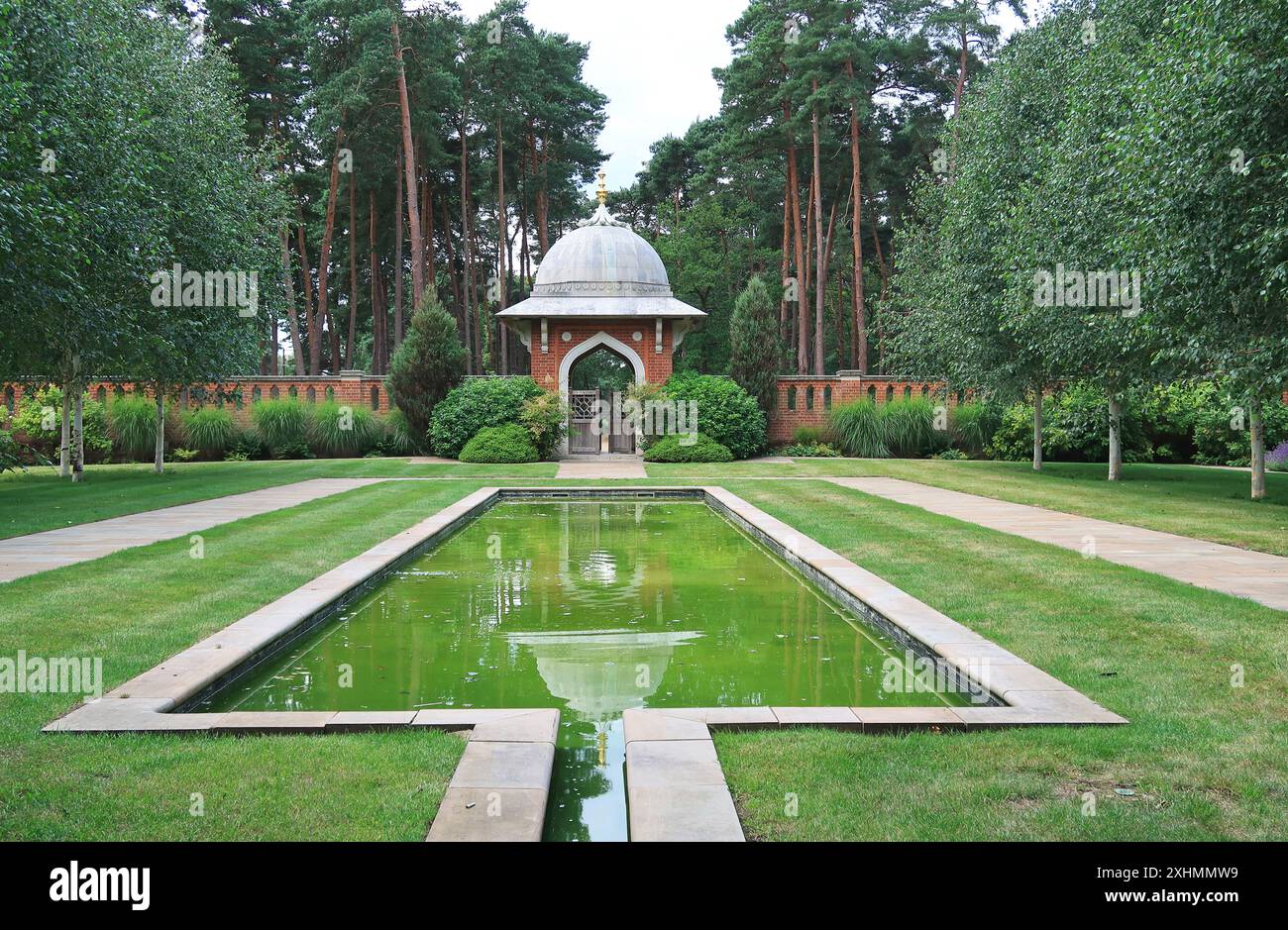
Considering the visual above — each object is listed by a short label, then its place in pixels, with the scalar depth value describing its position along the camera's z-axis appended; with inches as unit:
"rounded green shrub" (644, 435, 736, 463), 964.0
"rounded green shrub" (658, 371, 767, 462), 998.4
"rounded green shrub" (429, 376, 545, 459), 986.7
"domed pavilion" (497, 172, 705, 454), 1050.1
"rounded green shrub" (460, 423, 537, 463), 944.9
